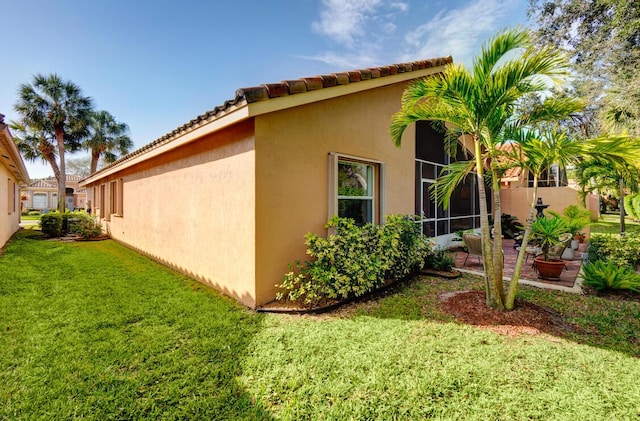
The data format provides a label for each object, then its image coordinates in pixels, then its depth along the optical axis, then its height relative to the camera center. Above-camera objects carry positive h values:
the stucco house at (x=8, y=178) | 6.98 +1.61
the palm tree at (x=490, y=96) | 4.42 +1.94
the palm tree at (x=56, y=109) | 20.72 +7.77
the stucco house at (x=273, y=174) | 5.00 +0.85
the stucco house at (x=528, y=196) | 15.89 +0.84
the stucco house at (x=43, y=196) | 40.50 +2.54
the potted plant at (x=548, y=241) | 7.05 -0.76
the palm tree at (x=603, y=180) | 10.18 +1.31
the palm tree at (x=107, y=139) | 26.41 +7.23
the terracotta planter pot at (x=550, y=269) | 7.04 -1.43
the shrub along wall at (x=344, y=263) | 5.22 -1.01
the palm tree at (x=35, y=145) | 22.44 +5.68
